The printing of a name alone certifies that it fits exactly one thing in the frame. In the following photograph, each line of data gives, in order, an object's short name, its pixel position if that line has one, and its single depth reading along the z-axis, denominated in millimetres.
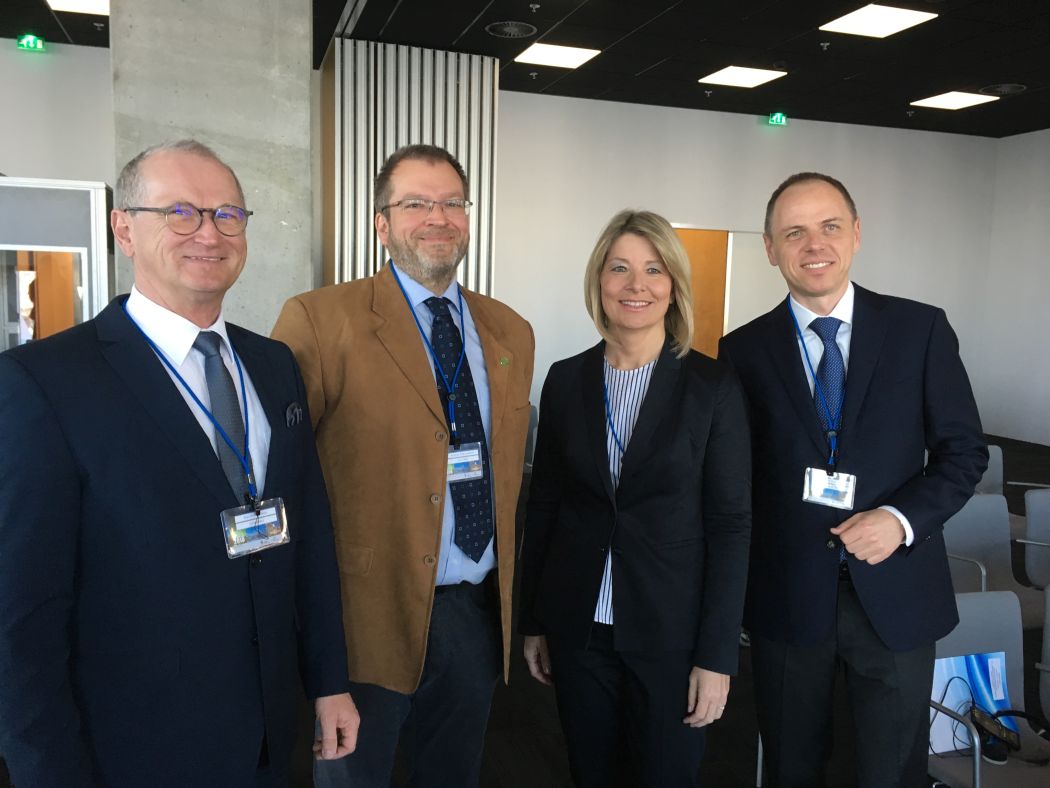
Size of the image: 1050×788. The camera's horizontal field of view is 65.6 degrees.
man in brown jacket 1908
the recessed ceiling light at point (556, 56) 7738
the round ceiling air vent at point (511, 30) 6957
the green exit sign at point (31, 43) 7777
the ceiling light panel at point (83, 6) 6699
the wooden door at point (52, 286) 4297
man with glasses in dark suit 1230
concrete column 4070
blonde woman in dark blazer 1955
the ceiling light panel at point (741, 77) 8352
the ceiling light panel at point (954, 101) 9195
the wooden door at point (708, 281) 10469
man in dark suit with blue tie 2006
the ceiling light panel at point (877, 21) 6438
